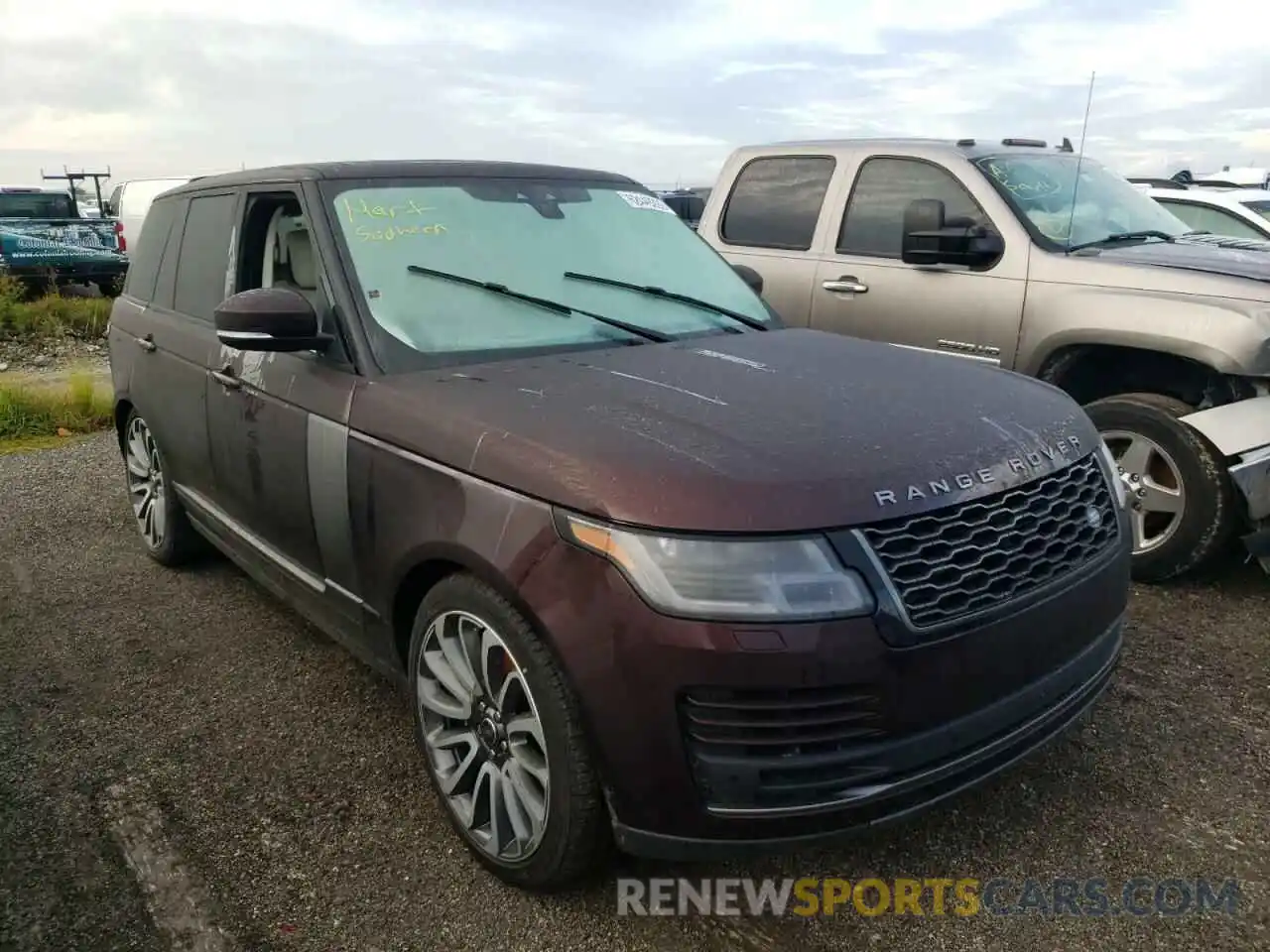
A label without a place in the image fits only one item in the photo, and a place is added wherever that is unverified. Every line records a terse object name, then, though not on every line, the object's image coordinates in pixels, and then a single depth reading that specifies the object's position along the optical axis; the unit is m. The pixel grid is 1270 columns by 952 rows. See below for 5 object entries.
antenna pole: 5.12
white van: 19.73
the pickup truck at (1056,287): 4.30
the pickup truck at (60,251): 16.55
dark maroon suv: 2.10
